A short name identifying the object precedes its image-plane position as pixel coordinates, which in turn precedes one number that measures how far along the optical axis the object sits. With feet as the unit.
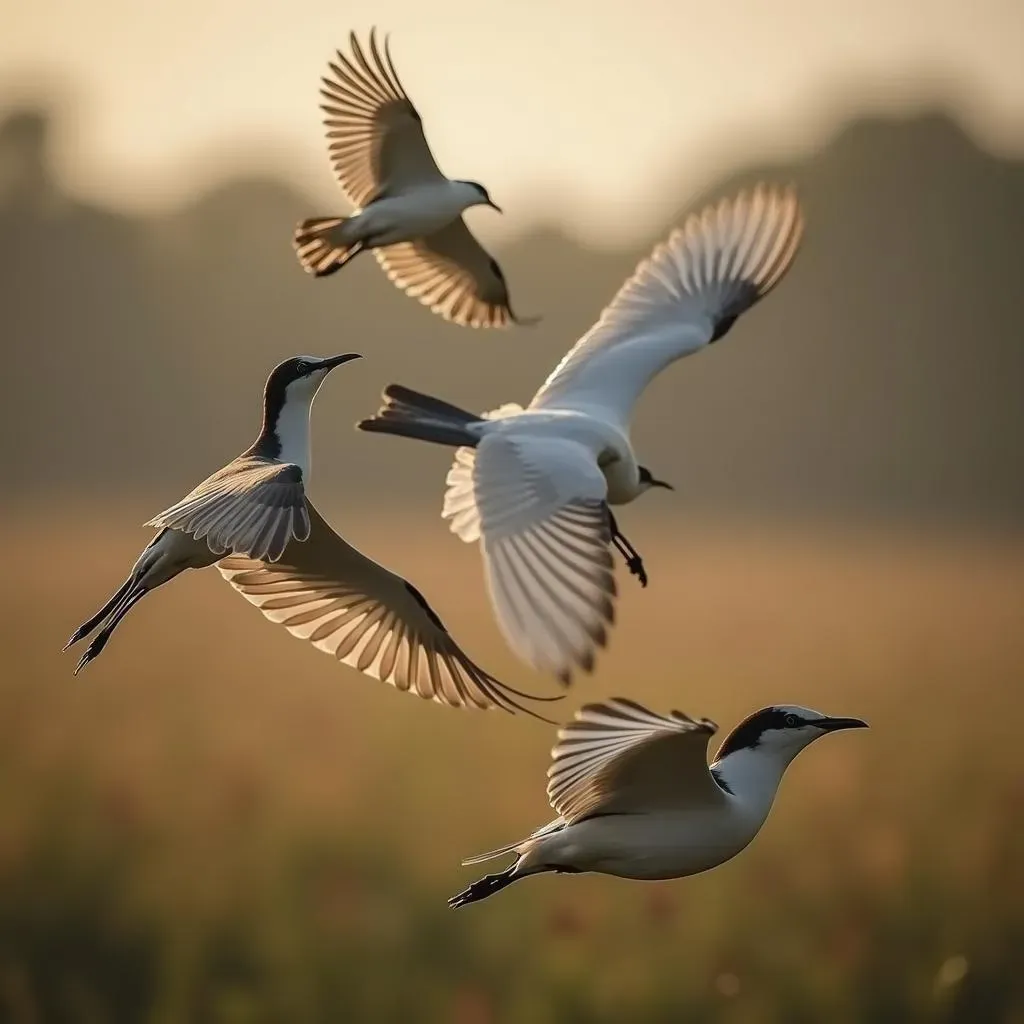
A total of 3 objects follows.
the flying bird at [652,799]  25.26
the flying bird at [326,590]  30.37
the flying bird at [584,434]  22.11
